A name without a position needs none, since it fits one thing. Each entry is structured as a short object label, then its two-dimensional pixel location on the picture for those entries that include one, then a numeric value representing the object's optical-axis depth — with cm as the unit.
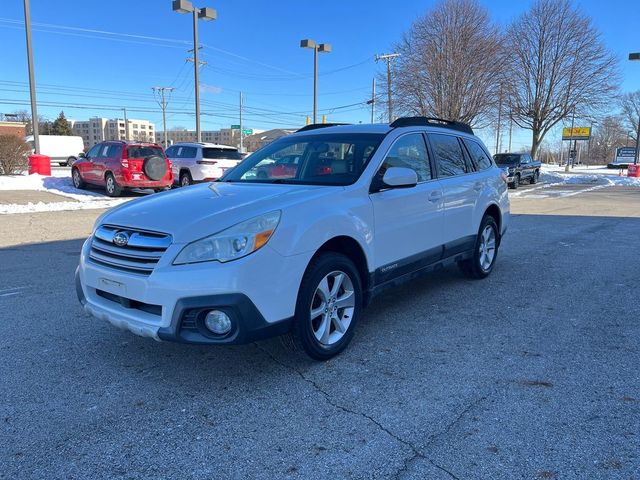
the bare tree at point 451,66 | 2956
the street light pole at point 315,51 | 2470
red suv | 1506
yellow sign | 4902
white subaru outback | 301
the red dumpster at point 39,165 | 1925
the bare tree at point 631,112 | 6775
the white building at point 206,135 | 11639
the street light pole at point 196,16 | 1967
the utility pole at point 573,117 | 3682
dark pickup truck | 2528
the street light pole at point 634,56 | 2893
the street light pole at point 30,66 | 1762
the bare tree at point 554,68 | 3509
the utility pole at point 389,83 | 3191
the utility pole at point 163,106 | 7625
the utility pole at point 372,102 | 3507
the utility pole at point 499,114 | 3182
